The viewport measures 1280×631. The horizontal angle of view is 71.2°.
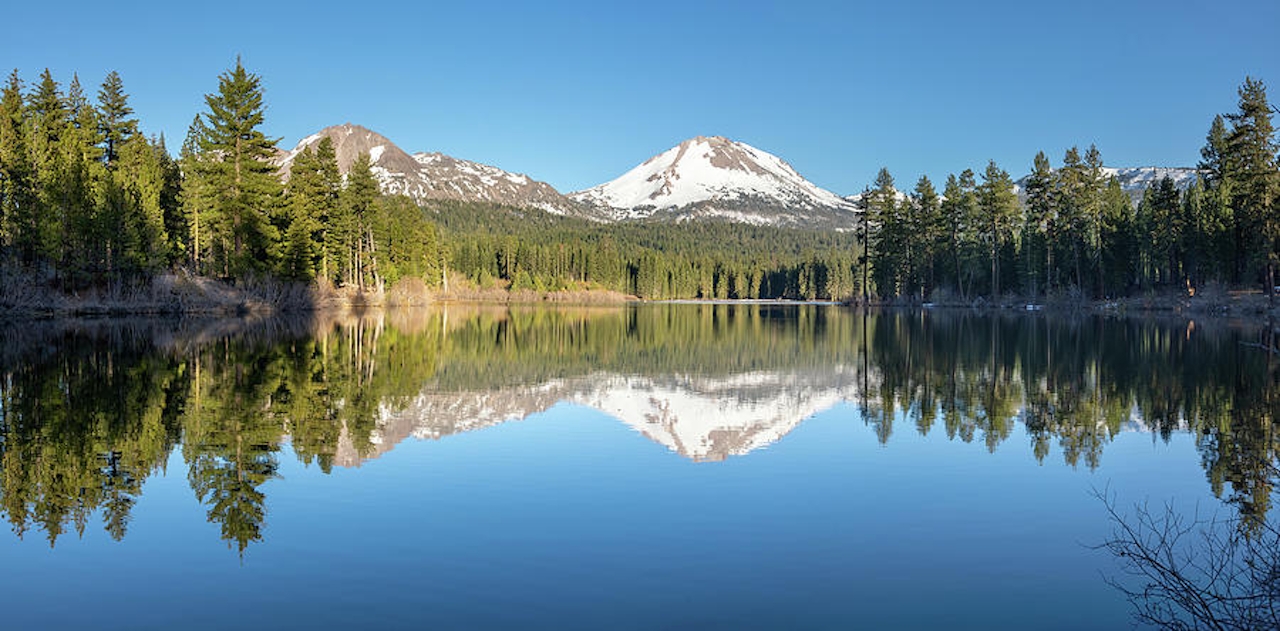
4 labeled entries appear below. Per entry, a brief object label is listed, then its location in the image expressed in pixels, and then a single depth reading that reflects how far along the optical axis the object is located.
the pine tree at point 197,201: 58.94
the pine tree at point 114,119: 58.44
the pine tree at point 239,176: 57.44
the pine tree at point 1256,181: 55.59
